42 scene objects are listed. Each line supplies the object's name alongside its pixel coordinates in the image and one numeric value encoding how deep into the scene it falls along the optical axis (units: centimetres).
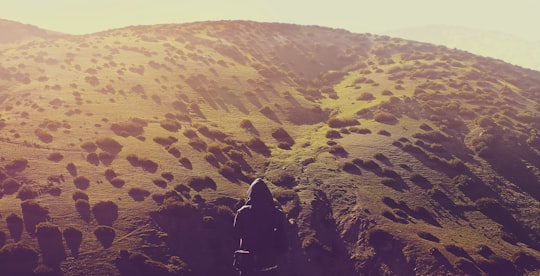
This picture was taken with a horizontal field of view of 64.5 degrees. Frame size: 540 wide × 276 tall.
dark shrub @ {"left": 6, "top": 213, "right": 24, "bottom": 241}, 3541
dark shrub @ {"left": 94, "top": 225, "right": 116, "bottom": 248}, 3700
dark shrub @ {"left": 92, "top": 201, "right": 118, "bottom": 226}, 3984
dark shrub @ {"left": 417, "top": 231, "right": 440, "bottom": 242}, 4250
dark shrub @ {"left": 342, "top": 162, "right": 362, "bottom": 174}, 5662
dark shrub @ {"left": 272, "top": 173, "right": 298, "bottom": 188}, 5303
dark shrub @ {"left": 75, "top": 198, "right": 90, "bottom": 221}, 3990
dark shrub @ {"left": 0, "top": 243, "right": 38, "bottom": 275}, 3216
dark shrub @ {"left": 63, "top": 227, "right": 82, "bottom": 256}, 3525
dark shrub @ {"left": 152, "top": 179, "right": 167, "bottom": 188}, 4788
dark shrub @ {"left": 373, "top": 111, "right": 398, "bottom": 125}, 7688
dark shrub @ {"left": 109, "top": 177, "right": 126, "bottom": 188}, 4641
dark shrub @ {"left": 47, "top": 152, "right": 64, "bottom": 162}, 4968
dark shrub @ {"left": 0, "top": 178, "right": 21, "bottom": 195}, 4150
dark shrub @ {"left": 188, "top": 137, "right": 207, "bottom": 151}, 6082
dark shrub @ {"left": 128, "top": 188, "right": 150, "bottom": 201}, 4463
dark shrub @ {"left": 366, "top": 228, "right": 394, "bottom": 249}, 4166
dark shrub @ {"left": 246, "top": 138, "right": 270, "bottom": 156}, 6381
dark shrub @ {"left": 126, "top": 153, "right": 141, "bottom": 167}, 5231
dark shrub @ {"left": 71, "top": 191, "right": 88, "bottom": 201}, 4221
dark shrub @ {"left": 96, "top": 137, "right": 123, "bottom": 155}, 5534
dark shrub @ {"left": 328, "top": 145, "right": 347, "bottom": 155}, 6245
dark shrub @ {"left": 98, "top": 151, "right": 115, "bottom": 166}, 5139
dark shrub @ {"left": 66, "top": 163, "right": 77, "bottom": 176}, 4704
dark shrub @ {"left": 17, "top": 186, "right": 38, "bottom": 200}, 4071
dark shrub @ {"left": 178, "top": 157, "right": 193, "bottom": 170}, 5402
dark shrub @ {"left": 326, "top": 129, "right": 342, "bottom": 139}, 7068
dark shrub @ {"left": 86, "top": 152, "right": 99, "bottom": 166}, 5072
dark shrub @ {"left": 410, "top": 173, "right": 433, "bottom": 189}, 5403
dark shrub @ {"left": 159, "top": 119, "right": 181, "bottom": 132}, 6775
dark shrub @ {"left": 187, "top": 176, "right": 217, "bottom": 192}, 4897
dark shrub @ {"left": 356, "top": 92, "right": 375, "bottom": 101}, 9362
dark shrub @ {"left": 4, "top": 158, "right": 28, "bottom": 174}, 4510
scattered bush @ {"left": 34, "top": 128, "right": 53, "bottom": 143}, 5500
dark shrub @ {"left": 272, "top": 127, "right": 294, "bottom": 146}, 7022
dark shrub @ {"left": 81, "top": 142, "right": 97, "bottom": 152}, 5425
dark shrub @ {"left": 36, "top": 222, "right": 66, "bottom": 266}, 3391
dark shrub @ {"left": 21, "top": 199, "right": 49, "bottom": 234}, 3728
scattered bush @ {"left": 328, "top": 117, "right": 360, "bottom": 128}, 7719
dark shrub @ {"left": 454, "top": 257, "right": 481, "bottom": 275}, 3775
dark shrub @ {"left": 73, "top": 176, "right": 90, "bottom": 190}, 4472
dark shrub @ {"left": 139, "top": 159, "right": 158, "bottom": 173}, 5136
